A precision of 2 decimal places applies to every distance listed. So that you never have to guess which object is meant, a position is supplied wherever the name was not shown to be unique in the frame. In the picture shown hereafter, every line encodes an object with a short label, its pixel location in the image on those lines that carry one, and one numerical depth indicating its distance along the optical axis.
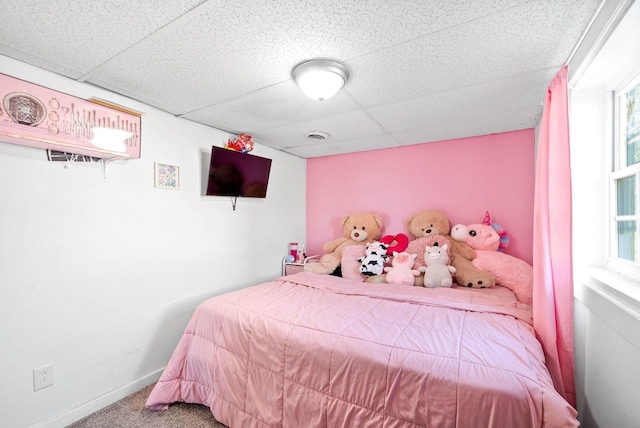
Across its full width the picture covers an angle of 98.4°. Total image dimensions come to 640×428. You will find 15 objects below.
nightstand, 3.29
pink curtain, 1.40
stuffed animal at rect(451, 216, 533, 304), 2.26
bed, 1.08
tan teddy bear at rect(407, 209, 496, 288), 2.39
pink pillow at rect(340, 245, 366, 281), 2.89
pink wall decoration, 1.41
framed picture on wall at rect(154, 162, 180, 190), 2.15
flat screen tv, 2.38
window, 1.34
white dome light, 1.48
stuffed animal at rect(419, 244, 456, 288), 2.43
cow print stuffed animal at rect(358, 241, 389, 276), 2.78
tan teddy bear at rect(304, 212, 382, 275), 3.07
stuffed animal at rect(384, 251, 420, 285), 2.55
